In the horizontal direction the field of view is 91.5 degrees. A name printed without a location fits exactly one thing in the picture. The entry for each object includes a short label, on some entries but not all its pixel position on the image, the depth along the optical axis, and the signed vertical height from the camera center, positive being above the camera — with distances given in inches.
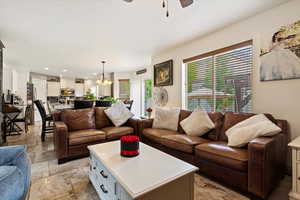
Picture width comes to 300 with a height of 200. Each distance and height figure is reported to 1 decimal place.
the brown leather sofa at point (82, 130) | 95.3 -24.7
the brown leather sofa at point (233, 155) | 57.3 -27.1
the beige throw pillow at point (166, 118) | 119.4 -16.5
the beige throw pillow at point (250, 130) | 68.9 -15.5
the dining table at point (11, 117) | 153.1 -20.7
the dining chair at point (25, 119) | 168.3 -24.4
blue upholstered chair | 36.9 -21.5
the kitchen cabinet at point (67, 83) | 339.4 +37.5
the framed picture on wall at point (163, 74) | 162.1 +29.4
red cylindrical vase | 59.7 -19.9
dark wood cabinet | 128.4 +23.1
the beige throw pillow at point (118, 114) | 131.0 -13.9
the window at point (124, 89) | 298.5 +19.8
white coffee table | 40.2 -23.8
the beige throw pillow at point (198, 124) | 96.6 -17.0
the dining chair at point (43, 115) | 144.3 -16.5
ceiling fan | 60.1 +40.2
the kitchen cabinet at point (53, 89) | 315.9 +21.4
